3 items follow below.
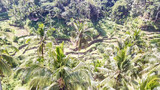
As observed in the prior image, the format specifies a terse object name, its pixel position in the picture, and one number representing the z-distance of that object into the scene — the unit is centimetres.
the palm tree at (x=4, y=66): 1123
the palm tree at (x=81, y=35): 2030
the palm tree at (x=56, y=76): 885
